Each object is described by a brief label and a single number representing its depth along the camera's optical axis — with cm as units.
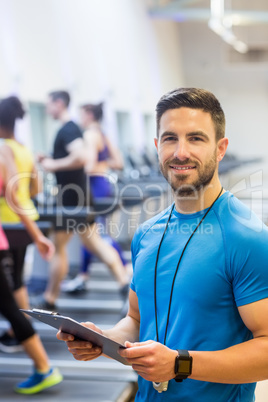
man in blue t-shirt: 215
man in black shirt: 727
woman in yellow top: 613
